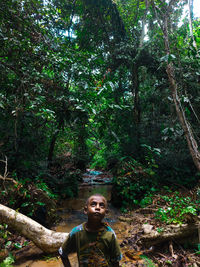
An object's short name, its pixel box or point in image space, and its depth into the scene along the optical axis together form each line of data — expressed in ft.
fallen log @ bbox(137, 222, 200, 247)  10.84
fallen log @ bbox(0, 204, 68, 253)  10.37
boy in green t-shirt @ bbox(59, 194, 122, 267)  5.42
